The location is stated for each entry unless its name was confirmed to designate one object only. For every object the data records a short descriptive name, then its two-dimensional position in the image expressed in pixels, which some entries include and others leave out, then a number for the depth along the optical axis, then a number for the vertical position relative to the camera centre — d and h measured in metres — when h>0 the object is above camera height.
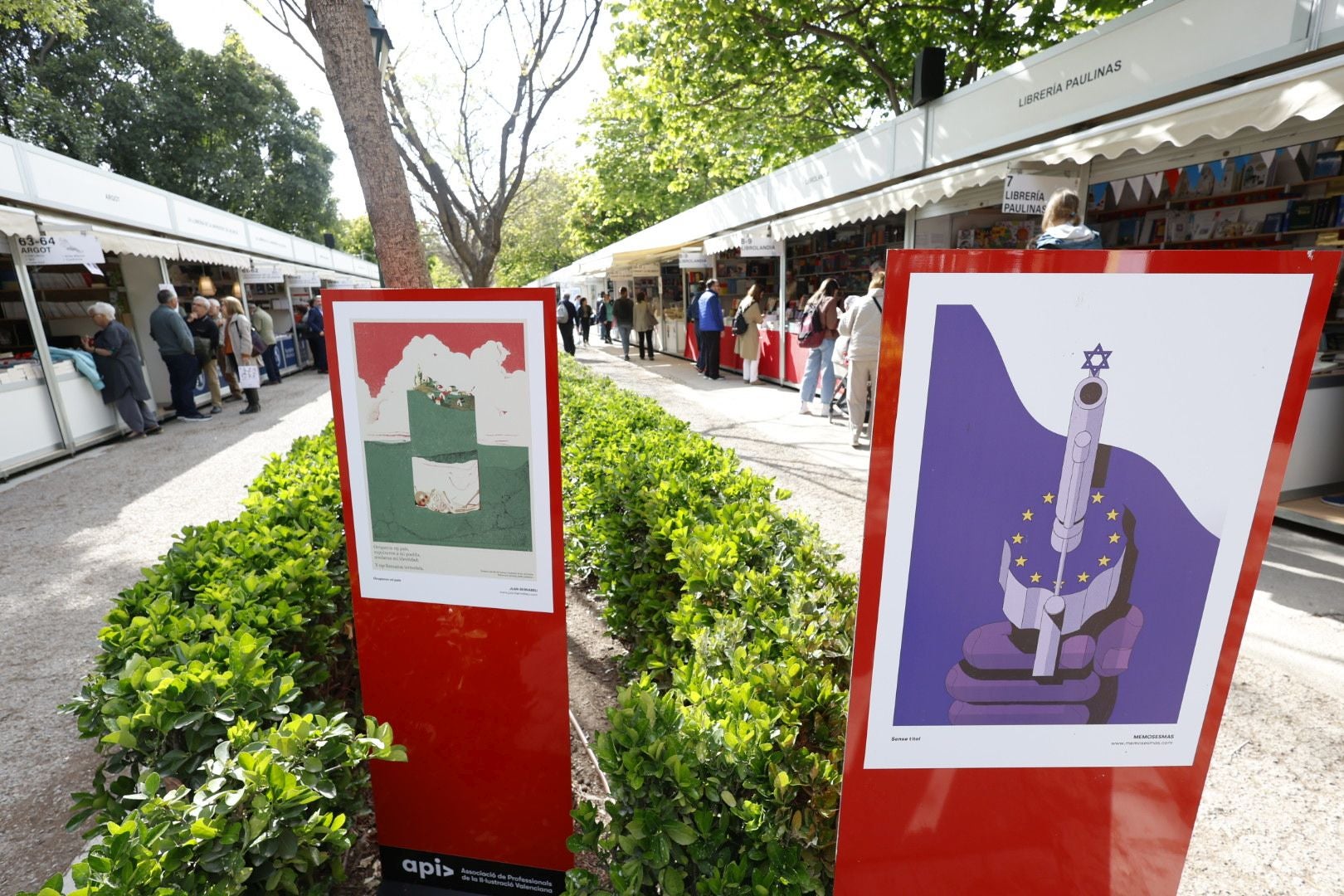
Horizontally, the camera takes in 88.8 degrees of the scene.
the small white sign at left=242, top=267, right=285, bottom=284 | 16.06 +0.23
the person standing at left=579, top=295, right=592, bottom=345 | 25.67 -1.03
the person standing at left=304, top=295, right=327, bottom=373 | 16.50 -1.13
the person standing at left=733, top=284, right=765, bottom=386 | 12.43 -0.89
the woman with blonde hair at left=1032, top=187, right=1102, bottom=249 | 4.25 +0.42
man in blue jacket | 13.45 -0.66
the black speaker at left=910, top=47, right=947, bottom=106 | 8.68 +2.73
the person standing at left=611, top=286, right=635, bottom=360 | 21.11 -0.73
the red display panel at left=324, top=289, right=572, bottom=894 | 1.85 -0.79
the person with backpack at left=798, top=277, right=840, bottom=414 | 9.11 -0.55
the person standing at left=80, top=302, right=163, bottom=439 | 8.97 -1.09
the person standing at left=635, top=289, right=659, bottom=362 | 19.14 -0.86
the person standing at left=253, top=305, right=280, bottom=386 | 14.12 -0.93
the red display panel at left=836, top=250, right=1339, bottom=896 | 1.16 -0.47
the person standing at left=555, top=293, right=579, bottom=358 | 17.67 -0.92
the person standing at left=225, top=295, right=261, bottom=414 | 11.45 -0.97
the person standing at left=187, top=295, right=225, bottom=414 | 10.95 -0.74
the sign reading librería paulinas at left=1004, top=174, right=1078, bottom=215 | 6.25 +0.90
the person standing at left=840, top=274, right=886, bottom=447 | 7.25 -0.57
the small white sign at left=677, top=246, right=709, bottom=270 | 15.95 +0.71
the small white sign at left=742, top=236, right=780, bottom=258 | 11.89 +0.76
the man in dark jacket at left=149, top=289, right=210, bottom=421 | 9.85 -0.87
